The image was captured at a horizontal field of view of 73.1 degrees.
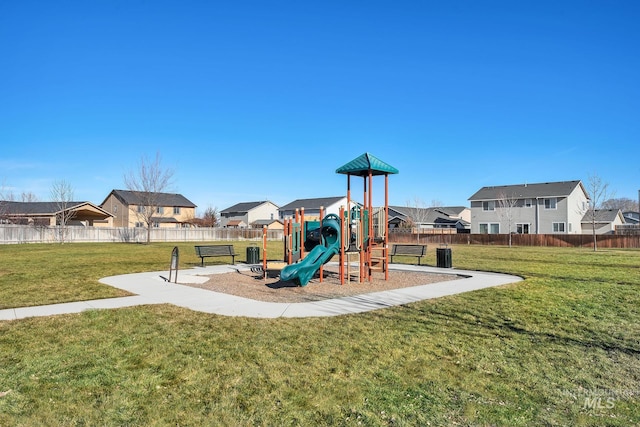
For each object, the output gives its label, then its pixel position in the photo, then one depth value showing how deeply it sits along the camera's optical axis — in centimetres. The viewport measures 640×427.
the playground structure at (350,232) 1271
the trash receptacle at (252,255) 1875
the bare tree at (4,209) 4229
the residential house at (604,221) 5209
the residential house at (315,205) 7600
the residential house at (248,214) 8219
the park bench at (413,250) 1778
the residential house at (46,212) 4712
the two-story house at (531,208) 4688
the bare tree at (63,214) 4168
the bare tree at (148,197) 4451
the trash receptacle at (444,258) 1762
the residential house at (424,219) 6549
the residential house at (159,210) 6412
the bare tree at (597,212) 3770
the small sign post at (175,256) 1289
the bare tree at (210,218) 8308
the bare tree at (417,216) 6405
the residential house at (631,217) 7900
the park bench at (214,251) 1691
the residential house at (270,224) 7606
